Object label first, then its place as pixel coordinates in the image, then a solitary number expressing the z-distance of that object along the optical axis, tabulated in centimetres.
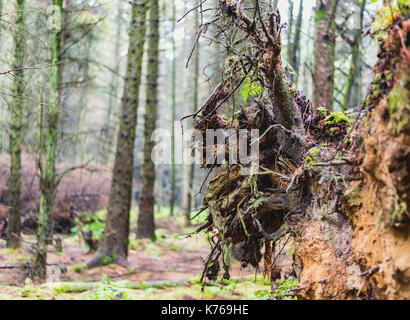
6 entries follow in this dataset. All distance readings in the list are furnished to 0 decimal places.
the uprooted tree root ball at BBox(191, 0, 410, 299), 242
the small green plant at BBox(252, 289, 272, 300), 410
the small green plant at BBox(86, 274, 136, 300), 598
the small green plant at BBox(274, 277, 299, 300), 356
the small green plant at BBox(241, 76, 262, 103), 400
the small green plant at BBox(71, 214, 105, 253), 1070
